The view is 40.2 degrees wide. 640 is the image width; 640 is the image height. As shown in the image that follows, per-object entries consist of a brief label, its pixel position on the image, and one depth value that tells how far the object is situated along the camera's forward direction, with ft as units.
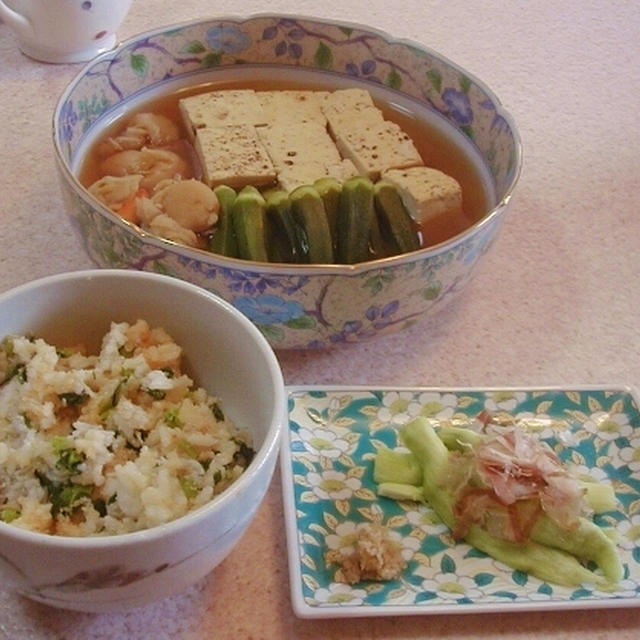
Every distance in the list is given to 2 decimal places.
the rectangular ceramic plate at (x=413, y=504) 1.98
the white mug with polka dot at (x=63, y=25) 3.61
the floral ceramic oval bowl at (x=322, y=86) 2.35
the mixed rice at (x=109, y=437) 1.76
